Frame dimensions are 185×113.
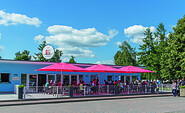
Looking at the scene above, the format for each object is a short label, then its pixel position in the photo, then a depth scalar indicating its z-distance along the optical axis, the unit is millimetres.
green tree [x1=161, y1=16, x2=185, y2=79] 36406
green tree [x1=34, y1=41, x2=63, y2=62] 58181
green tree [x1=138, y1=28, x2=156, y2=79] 46044
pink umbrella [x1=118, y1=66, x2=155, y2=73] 23797
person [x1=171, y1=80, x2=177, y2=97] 21672
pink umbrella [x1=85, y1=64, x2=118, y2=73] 22141
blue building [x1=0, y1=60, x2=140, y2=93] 24219
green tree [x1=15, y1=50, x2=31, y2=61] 60850
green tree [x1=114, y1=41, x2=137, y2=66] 64875
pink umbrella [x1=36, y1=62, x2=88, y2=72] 20091
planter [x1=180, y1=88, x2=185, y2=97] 21889
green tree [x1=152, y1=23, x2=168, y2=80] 44562
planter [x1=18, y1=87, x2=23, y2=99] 17125
